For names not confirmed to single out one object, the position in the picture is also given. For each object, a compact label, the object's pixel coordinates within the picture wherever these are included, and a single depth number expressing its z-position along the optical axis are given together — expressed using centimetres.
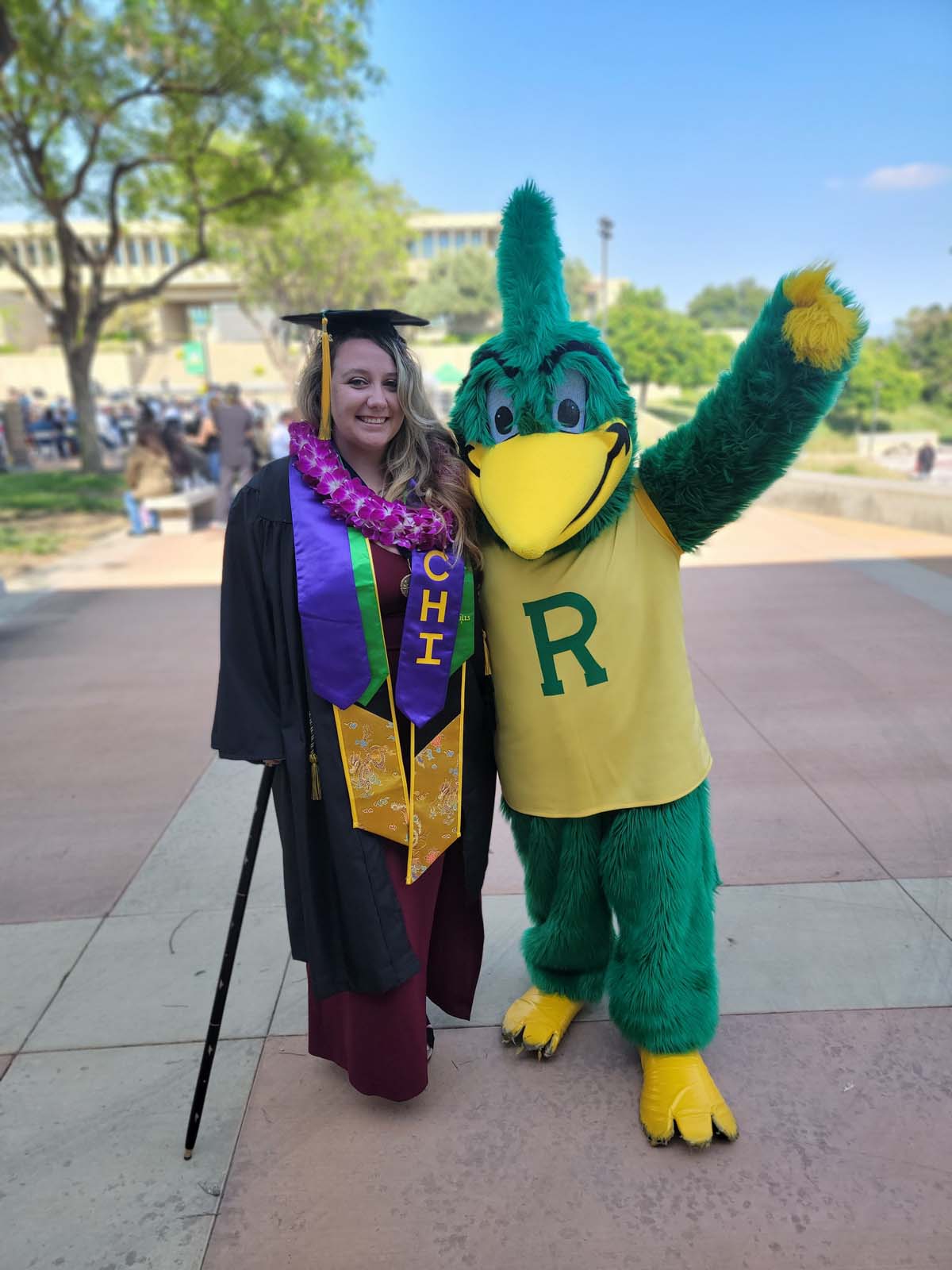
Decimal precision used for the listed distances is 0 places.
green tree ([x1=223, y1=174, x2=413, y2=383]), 3503
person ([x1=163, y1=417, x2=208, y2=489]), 1223
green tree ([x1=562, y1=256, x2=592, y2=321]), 6762
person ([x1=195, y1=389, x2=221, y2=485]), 1363
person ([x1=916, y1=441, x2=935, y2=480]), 2123
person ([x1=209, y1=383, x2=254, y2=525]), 1070
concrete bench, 1096
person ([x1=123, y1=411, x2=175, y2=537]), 1061
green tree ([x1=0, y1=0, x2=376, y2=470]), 1233
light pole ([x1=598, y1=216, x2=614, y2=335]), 2577
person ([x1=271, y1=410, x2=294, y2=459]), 1142
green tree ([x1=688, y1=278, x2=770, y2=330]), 11831
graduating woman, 197
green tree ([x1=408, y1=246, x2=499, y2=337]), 6581
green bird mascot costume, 198
